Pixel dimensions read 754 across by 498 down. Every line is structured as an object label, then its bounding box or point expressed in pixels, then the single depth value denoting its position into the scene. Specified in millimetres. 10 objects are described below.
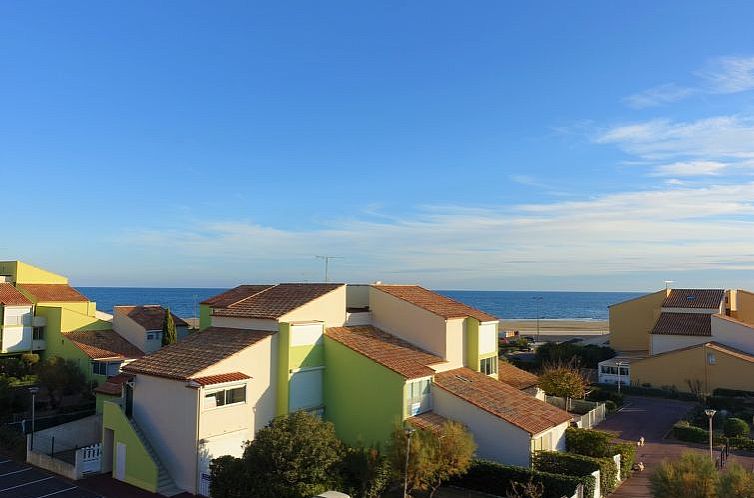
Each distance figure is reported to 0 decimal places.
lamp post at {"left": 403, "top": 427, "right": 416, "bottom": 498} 20406
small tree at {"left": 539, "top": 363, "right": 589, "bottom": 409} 37875
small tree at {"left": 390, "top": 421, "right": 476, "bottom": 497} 20906
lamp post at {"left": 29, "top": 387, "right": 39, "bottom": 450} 28428
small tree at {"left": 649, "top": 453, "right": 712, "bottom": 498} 17547
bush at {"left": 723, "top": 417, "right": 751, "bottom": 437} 33250
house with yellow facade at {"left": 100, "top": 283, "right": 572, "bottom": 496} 24234
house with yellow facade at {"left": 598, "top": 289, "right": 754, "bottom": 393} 46719
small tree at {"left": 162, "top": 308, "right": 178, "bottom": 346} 47250
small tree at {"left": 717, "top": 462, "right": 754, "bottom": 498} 16625
